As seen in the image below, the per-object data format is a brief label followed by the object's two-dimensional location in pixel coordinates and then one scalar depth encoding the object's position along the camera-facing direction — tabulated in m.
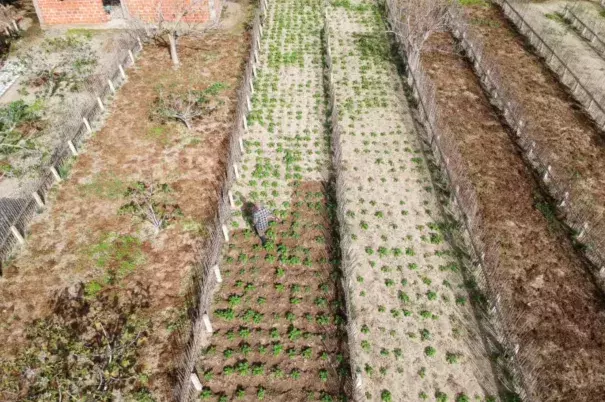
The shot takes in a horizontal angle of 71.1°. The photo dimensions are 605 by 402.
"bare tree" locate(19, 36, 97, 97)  18.12
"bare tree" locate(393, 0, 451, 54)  17.97
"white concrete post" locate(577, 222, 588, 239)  11.89
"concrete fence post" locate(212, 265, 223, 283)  10.68
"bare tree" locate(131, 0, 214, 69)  21.30
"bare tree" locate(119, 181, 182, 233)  12.31
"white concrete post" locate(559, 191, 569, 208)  12.62
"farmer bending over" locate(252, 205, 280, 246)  11.38
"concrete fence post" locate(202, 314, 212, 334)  9.68
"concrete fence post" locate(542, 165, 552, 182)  13.51
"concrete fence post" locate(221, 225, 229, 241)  11.77
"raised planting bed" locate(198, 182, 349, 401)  9.17
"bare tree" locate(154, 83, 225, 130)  15.73
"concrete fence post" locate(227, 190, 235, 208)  12.77
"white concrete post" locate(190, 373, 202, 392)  8.68
